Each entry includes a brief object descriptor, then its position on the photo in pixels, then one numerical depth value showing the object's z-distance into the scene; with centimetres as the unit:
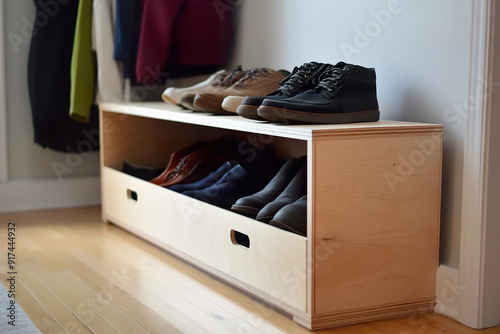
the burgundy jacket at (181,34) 258
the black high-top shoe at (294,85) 169
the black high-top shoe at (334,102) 160
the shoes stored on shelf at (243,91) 199
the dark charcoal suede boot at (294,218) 159
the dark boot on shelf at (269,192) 179
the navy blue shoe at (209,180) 209
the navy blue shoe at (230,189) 196
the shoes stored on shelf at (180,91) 225
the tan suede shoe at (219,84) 207
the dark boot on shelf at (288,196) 171
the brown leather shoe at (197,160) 230
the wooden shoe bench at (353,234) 151
